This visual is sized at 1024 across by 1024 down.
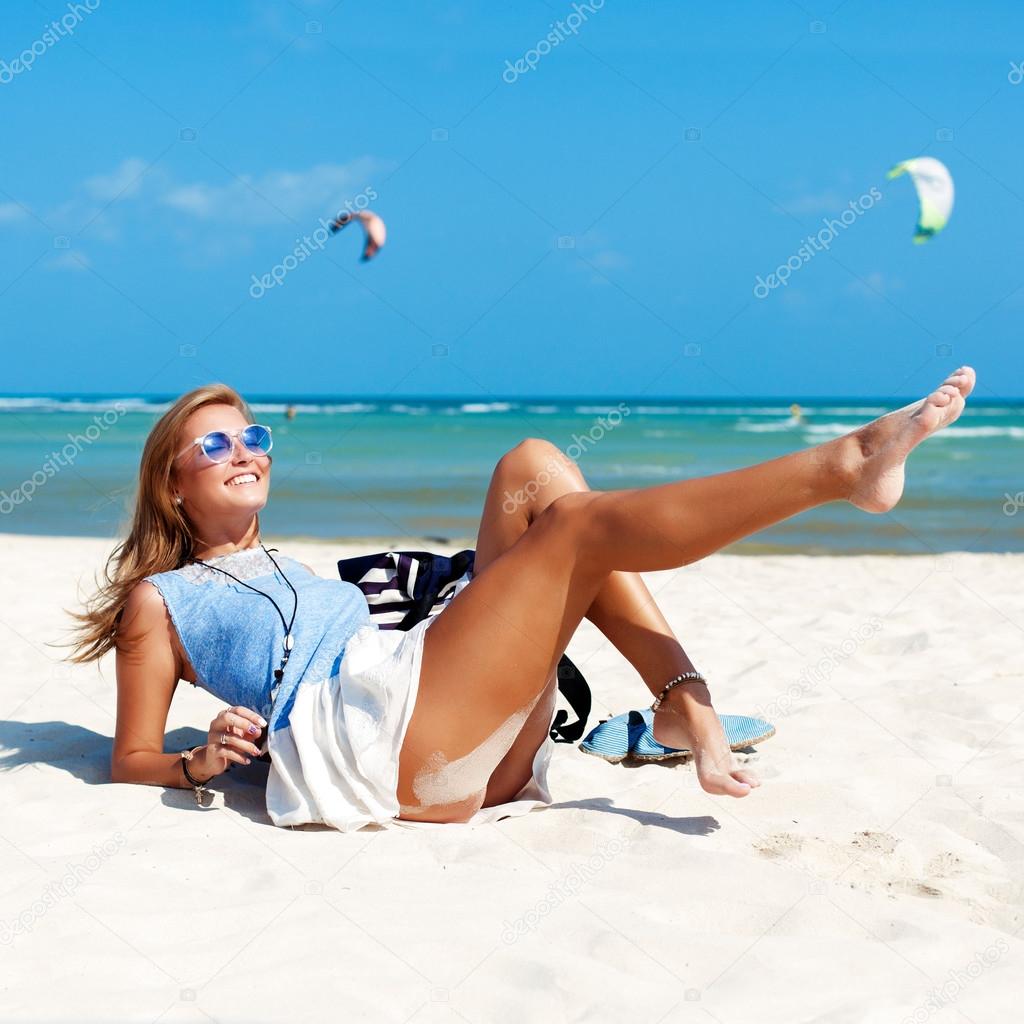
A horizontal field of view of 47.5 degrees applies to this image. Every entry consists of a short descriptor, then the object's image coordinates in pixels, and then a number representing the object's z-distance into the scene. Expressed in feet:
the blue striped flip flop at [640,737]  11.75
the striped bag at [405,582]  10.30
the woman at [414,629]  7.70
